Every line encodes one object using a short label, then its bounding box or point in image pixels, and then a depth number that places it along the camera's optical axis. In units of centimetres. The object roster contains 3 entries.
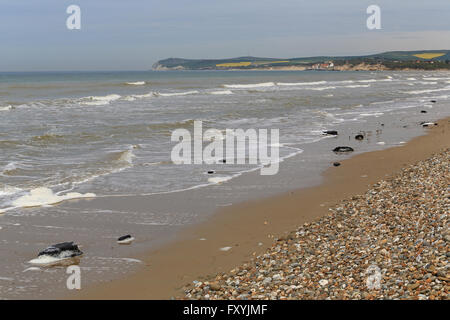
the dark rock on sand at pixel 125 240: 790
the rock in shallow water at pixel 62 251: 718
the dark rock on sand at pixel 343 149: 1611
